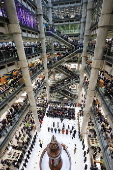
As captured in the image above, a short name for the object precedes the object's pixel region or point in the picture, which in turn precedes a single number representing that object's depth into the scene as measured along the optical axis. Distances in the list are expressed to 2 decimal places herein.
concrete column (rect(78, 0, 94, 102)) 12.10
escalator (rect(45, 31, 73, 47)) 15.23
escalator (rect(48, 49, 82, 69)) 15.48
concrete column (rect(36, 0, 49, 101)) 13.01
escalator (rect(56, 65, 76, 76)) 18.41
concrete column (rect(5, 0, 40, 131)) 7.18
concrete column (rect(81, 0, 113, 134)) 6.47
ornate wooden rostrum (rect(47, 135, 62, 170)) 8.73
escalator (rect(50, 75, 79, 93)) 18.52
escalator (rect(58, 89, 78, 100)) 20.00
